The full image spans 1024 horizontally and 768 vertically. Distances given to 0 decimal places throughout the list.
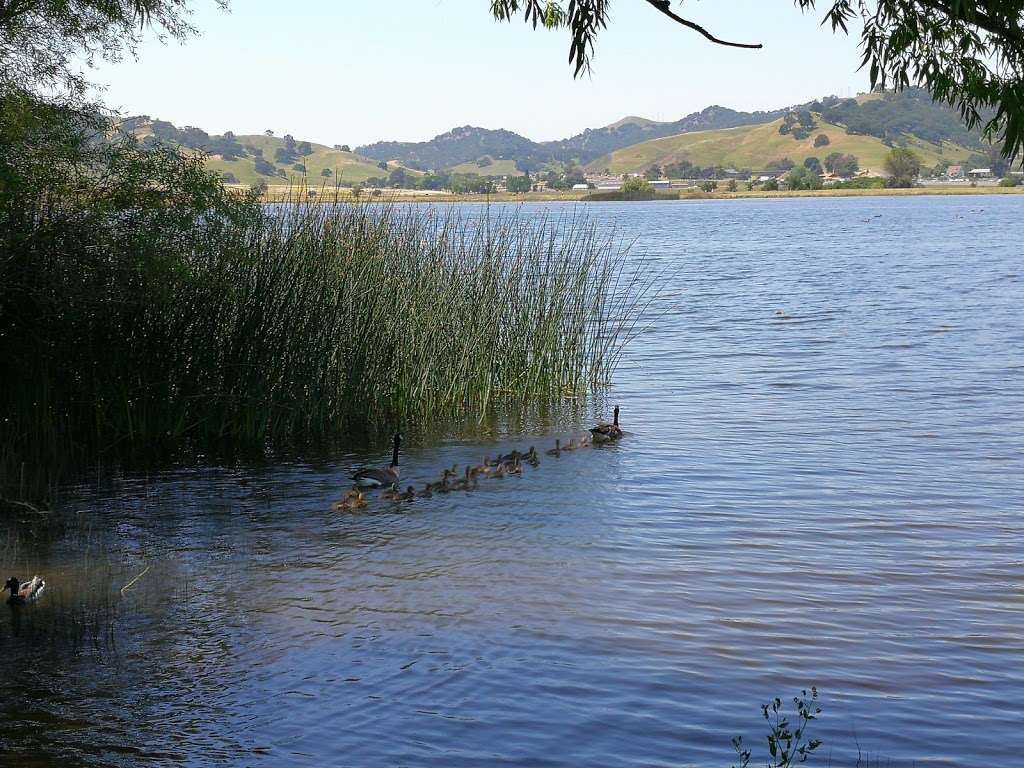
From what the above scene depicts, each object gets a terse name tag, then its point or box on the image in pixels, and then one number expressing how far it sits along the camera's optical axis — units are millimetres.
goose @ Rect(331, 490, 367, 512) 10234
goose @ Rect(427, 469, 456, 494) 11055
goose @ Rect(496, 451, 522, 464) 12073
